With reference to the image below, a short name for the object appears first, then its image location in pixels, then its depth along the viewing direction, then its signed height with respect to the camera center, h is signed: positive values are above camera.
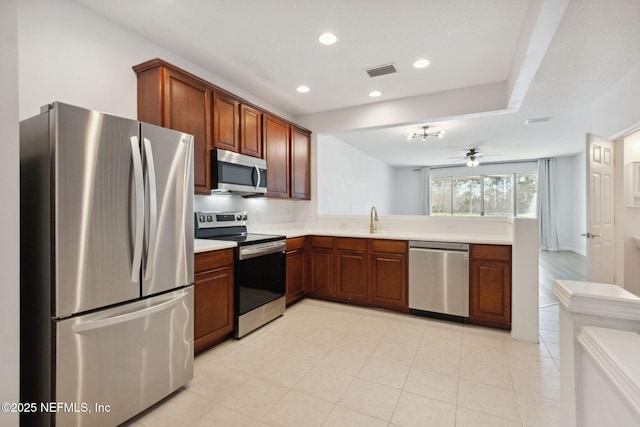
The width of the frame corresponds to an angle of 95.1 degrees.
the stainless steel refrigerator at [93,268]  1.38 -0.28
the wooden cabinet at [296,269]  3.49 -0.69
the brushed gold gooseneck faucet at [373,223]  3.99 -0.14
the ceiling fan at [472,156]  6.81 +1.32
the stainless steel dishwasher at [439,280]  3.04 -0.72
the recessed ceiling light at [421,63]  2.85 +1.49
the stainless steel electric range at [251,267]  2.66 -0.53
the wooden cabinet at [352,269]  3.56 -0.70
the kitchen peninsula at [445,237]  2.69 -0.27
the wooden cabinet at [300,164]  4.09 +0.72
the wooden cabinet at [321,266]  3.78 -0.69
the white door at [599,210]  3.21 +0.01
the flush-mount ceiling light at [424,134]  5.13 +1.44
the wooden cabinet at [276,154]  3.60 +0.76
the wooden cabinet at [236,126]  2.90 +0.94
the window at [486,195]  8.55 +0.54
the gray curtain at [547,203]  8.03 +0.24
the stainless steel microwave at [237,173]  2.84 +0.43
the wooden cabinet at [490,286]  2.87 -0.74
